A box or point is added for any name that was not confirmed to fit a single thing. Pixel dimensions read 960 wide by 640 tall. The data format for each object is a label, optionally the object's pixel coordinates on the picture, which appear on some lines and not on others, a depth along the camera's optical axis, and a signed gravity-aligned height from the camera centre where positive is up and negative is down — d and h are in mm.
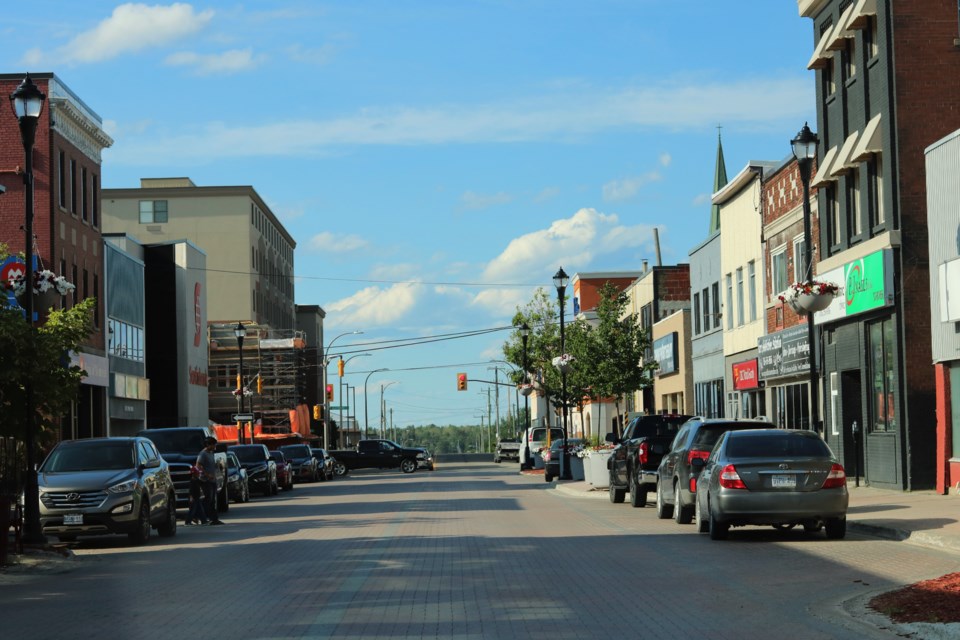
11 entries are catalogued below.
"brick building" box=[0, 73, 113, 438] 47719 +7135
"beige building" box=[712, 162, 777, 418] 43375 +3342
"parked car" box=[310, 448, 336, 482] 61312 -3160
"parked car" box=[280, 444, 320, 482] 57469 -2806
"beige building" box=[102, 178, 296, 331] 100500 +12506
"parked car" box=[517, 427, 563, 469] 64188 -2654
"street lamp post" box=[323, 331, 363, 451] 88956 -1263
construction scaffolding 91812 +1593
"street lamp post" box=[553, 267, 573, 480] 47700 +662
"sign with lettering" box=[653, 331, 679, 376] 60969 +1564
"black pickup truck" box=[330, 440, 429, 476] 71250 -3371
